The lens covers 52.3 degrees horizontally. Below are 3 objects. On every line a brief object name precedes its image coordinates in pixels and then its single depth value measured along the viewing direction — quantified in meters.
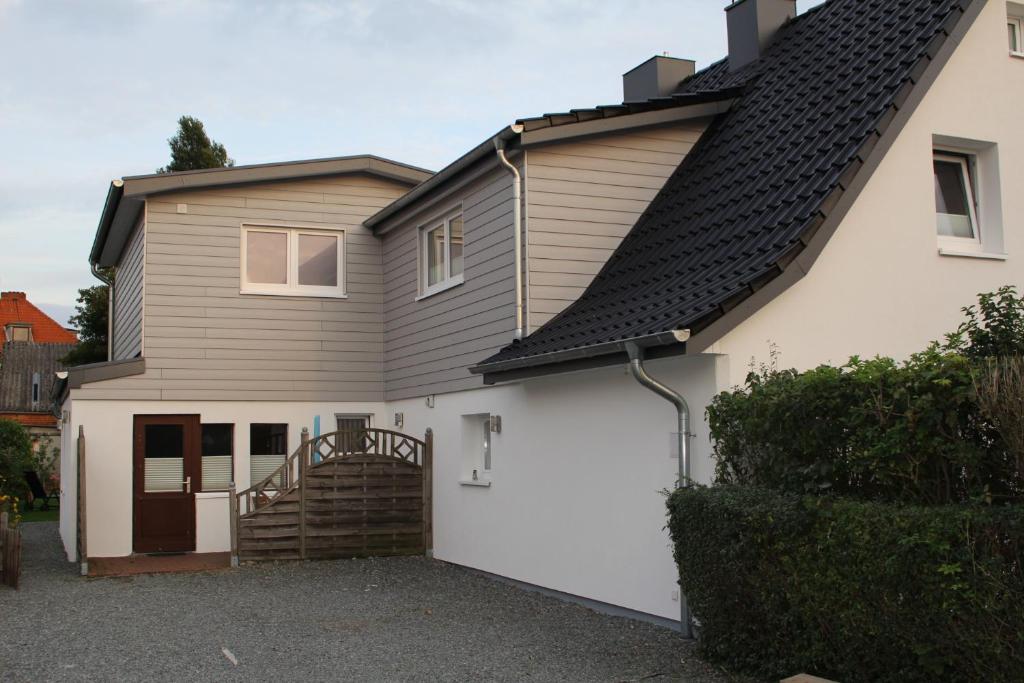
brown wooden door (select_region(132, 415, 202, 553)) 15.45
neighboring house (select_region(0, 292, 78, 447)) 42.47
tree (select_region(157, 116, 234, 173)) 36.59
